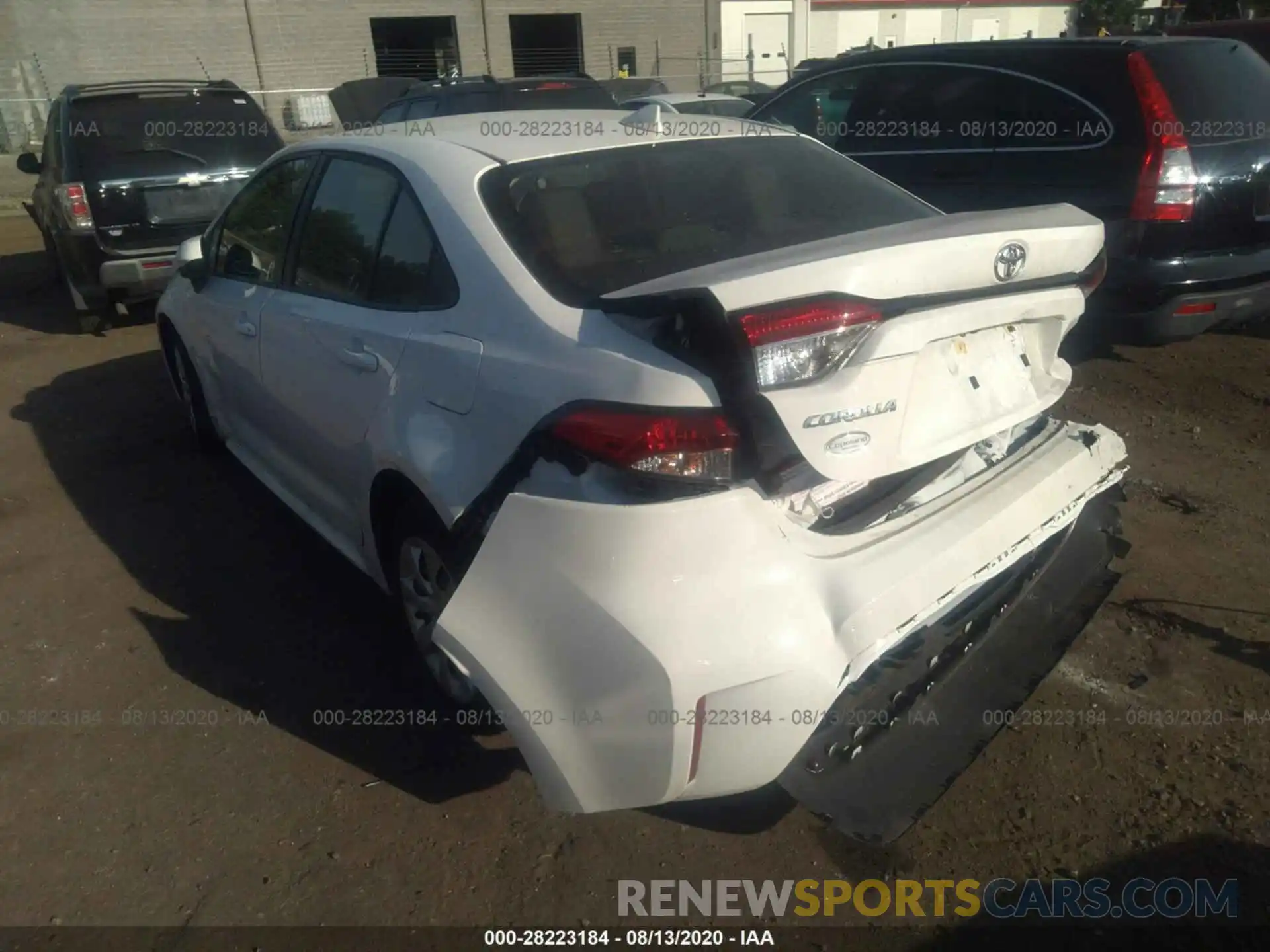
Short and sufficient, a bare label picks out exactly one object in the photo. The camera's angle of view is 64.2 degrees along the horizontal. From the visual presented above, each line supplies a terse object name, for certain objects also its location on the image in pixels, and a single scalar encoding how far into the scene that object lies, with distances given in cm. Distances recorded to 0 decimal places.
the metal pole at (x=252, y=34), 2516
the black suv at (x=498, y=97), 1004
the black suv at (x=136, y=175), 739
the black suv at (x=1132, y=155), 471
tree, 4112
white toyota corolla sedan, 205
